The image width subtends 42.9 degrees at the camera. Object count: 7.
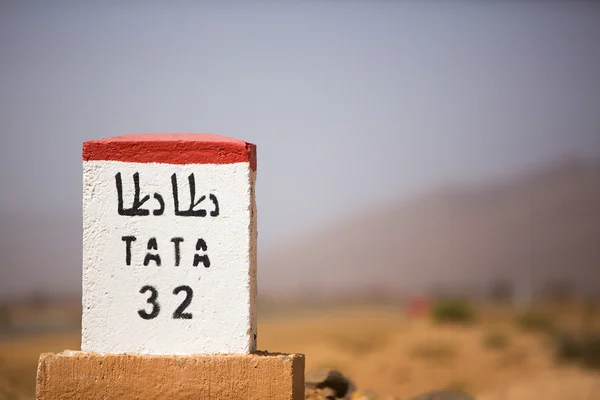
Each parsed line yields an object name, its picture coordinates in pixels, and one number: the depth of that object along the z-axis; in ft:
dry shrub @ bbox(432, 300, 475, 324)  109.41
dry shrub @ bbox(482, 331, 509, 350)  78.23
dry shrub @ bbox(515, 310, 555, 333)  108.47
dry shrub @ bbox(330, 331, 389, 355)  89.70
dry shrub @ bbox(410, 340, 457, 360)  75.82
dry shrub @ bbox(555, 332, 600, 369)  77.56
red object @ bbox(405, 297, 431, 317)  135.02
